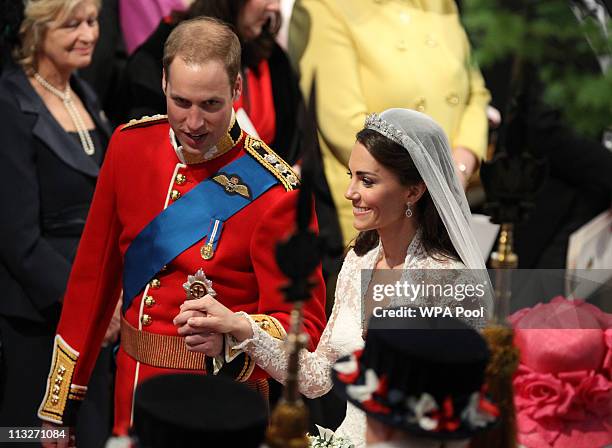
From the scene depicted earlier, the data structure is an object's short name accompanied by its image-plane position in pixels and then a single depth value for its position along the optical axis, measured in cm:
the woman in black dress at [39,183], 980
